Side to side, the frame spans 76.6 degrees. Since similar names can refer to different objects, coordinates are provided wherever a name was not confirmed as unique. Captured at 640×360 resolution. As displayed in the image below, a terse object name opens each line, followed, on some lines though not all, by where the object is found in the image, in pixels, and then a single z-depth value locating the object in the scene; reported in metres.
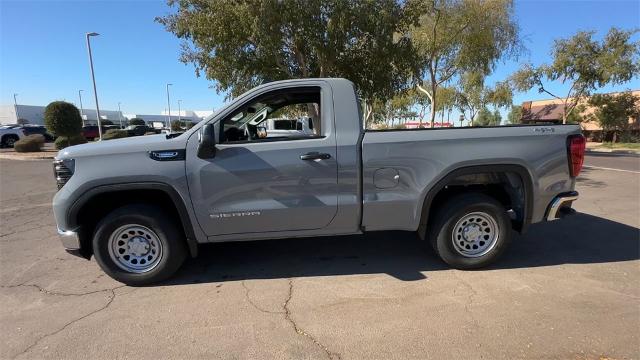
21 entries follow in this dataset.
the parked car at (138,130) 35.54
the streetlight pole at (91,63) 24.79
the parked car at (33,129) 31.55
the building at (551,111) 39.53
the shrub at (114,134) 26.03
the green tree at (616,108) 36.94
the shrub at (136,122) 58.37
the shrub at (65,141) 21.95
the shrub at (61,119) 21.22
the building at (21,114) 73.12
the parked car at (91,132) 37.84
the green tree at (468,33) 18.62
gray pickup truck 3.85
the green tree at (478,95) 25.08
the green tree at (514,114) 64.51
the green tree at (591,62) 26.55
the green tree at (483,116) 64.75
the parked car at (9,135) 28.52
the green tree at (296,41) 9.75
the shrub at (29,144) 22.39
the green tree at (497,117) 72.56
